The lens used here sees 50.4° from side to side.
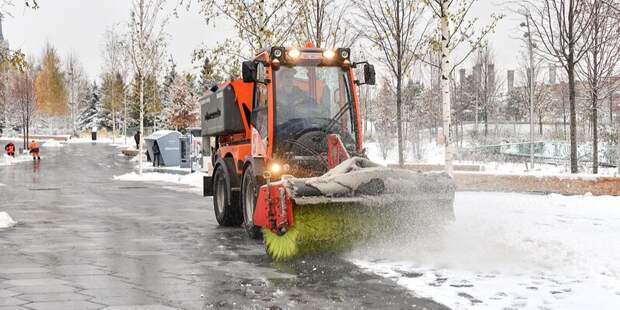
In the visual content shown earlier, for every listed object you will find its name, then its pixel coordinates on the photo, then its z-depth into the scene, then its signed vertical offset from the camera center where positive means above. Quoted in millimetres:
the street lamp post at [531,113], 24828 +1508
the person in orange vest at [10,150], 45088 +682
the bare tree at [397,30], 21734 +4197
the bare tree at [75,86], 91688 +10530
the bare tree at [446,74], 15484 +1878
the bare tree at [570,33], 17516 +3261
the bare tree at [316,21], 22516 +4738
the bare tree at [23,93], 54891 +6201
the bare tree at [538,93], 38766 +4206
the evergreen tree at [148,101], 60300 +5683
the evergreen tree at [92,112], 92500 +6642
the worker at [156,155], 36375 +112
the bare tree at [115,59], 53312 +9221
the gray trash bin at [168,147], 35781 +555
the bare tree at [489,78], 42031 +5507
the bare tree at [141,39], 29953 +5574
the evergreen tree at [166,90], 75619 +8152
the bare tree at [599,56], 18531 +2871
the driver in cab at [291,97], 10180 +904
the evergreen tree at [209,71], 21719 +2876
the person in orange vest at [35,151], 43191 +559
